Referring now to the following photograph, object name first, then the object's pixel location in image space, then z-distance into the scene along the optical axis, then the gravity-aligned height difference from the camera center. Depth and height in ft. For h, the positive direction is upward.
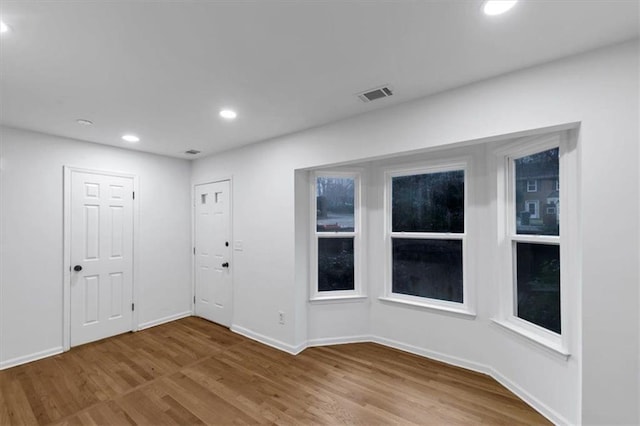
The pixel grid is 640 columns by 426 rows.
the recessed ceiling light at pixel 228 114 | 8.77 +3.15
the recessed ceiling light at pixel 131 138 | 11.17 +3.05
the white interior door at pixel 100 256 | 11.48 -1.73
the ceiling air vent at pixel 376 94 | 7.43 +3.23
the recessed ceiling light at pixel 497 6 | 4.47 +3.30
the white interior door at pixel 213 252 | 13.60 -1.88
